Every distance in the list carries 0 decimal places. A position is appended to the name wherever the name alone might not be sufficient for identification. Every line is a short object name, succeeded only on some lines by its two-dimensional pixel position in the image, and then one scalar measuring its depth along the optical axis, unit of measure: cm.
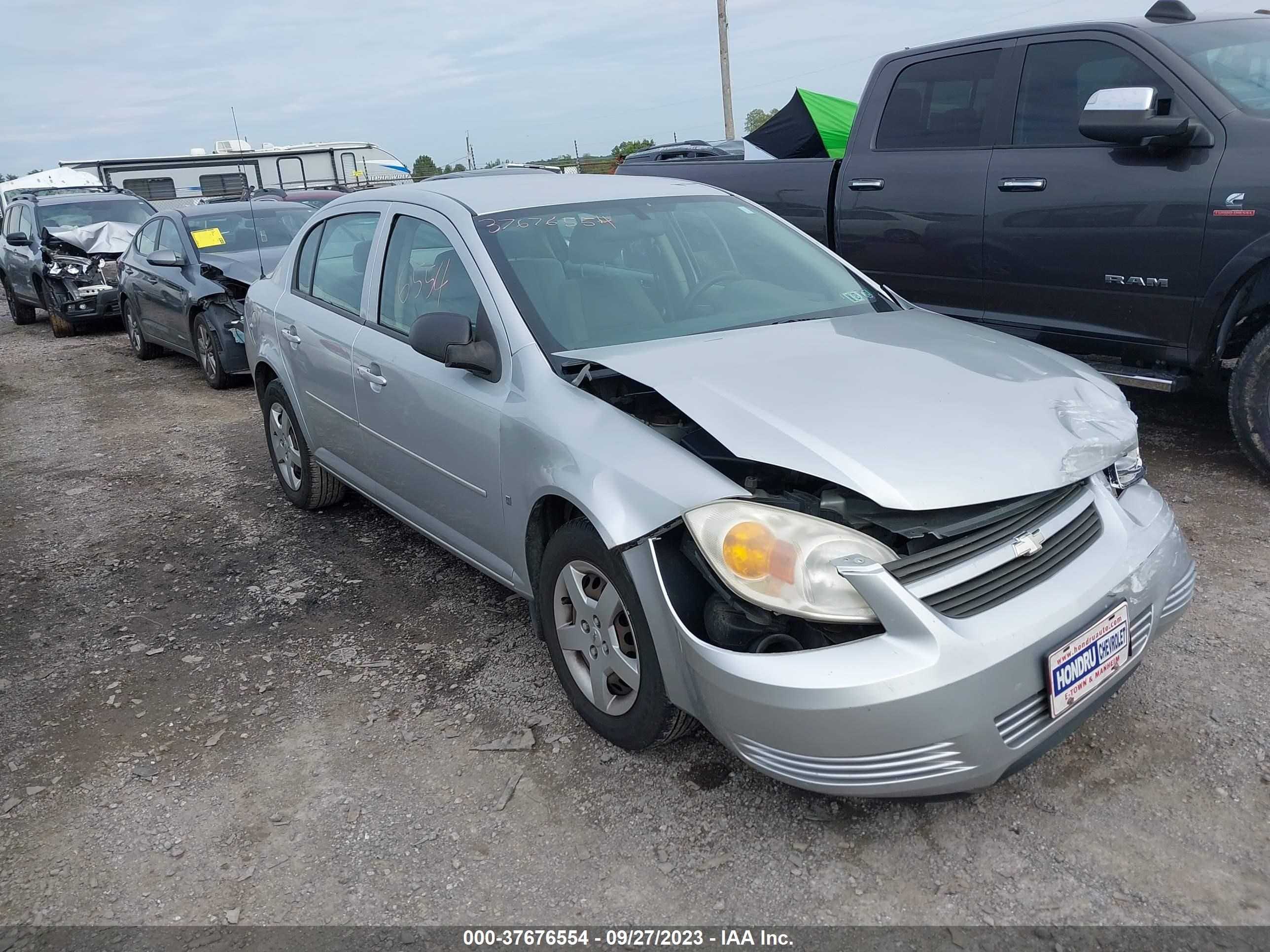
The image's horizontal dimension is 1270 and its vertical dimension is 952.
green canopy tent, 744
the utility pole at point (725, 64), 2031
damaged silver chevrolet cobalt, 229
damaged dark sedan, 881
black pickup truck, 434
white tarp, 2098
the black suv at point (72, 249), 1281
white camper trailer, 2139
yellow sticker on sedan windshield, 916
